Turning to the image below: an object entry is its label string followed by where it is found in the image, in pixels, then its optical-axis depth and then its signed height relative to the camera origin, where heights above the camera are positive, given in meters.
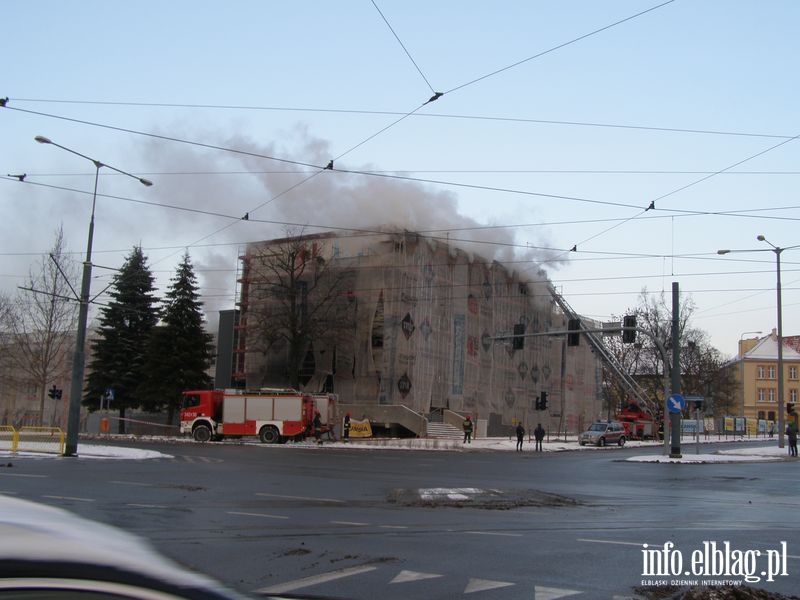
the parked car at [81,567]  1.86 -0.46
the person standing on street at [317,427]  42.72 -1.90
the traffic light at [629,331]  35.38 +3.38
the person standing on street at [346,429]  46.96 -2.16
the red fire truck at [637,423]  59.69 -1.30
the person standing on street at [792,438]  36.78 -1.20
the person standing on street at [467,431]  45.81 -1.89
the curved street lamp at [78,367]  25.98 +0.50
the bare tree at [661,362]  75.81 +4.81
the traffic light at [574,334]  37.62 +3.35
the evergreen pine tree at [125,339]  55.84 +3.25
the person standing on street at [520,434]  42.78 -1.80
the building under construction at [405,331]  54.75 +4.64
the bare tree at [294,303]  54.06 +6.30
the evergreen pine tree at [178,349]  53.66 +2.56
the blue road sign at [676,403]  32.62 +0.19
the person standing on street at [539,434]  42.78 -1.77
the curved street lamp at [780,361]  37.00 +2.45
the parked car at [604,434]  49.56 -1.90
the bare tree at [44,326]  53.31 +3.88
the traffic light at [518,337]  38.09 +3.12
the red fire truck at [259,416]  43.31 -1.48
